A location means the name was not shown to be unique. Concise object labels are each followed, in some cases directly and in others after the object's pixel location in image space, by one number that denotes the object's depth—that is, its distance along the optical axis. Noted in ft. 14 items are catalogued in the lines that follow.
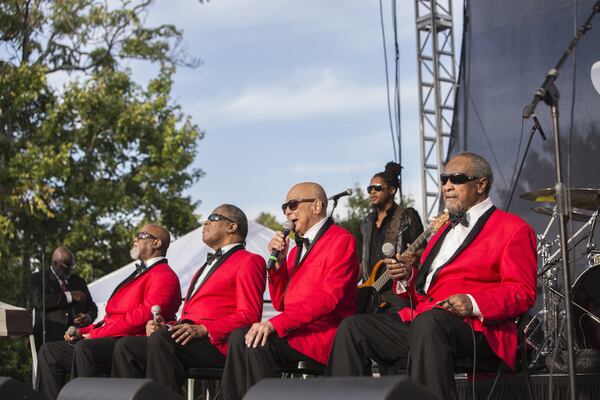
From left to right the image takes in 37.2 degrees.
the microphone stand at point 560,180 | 11.44
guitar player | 21.72
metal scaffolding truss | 32.60
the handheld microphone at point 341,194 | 16.15
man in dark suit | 27.14
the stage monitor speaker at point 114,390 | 11.00
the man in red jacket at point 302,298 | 14.69
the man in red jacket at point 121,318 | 18.43
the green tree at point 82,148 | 48.83
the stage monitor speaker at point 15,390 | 11.98
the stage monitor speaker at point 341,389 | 8.44
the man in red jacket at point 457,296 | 12.46
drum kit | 18.63
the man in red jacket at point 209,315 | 15.90
